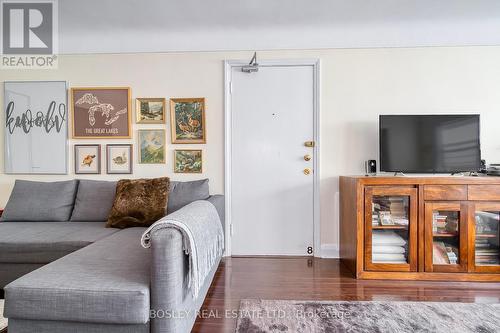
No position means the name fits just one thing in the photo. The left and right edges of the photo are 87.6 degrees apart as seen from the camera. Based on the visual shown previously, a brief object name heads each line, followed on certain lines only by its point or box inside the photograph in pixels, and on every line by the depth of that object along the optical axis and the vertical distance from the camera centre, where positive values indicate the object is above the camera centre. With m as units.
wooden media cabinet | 2.14 -0.54
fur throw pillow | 2.27 -0.35
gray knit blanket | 1.29 -0.39
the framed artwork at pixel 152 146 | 2.78 +0.20
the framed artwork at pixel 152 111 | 2.77 +0.57
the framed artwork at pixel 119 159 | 2.79 +0.06
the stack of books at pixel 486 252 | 2.18 -0.74
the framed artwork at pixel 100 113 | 2.78 +0.56
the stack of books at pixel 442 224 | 2.20 -0.51
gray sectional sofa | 1.17 -0.59
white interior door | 2.72 +0.05
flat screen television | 2.36 +0.19
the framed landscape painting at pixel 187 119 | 2.75 +0.48
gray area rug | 1.52 -0.96
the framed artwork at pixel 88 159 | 2.80 +0.07
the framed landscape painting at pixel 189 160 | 2.76 +0.05
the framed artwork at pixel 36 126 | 2.81 +0.42
